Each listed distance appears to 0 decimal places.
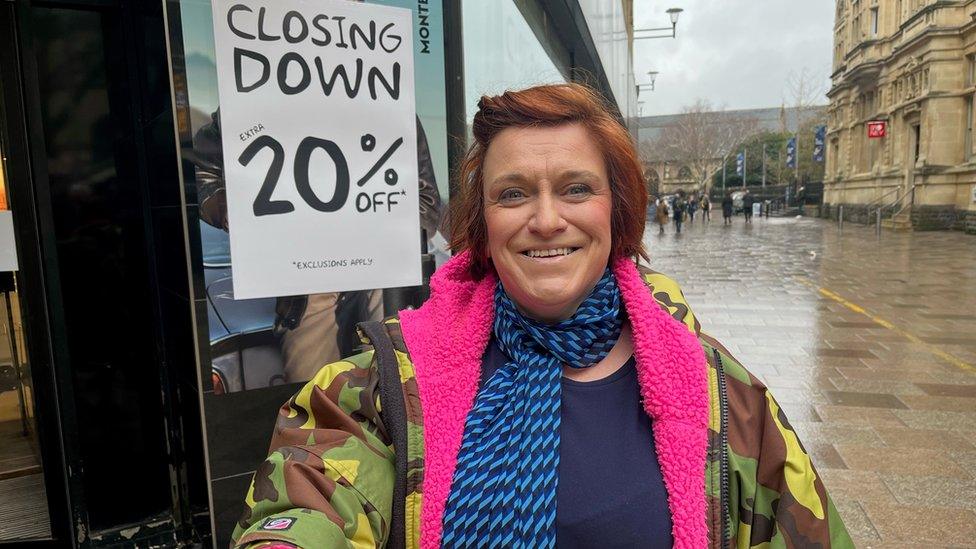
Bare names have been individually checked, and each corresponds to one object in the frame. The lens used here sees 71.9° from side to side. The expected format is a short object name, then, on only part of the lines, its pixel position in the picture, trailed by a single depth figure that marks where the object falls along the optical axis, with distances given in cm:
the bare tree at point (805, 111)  5554
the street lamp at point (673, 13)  2325
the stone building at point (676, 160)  5825
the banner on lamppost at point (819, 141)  4492
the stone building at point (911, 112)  2709
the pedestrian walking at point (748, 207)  3747
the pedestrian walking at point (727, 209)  3620
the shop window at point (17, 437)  313
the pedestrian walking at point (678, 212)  3034
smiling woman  135
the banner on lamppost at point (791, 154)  5375
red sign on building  3306
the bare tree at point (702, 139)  5553
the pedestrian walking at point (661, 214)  3334
